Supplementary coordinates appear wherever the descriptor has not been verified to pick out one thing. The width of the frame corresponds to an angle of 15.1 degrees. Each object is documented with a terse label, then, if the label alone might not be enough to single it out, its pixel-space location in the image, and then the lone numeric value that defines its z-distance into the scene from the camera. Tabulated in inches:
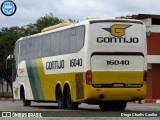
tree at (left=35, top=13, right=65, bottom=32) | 3479.3
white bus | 916.6
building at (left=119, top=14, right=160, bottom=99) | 1863.9
